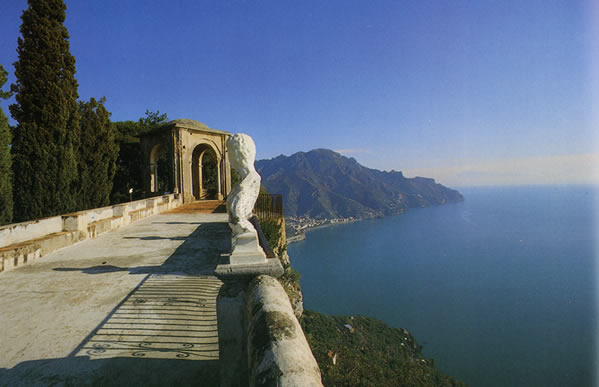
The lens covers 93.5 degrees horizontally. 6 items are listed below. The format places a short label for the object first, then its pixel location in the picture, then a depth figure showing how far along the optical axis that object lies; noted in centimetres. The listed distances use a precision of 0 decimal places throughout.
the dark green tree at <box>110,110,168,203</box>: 2247
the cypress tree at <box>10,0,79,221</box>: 1220
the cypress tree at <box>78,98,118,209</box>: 1638
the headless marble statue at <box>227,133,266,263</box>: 317
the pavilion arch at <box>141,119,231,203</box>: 1817
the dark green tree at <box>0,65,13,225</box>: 1095
